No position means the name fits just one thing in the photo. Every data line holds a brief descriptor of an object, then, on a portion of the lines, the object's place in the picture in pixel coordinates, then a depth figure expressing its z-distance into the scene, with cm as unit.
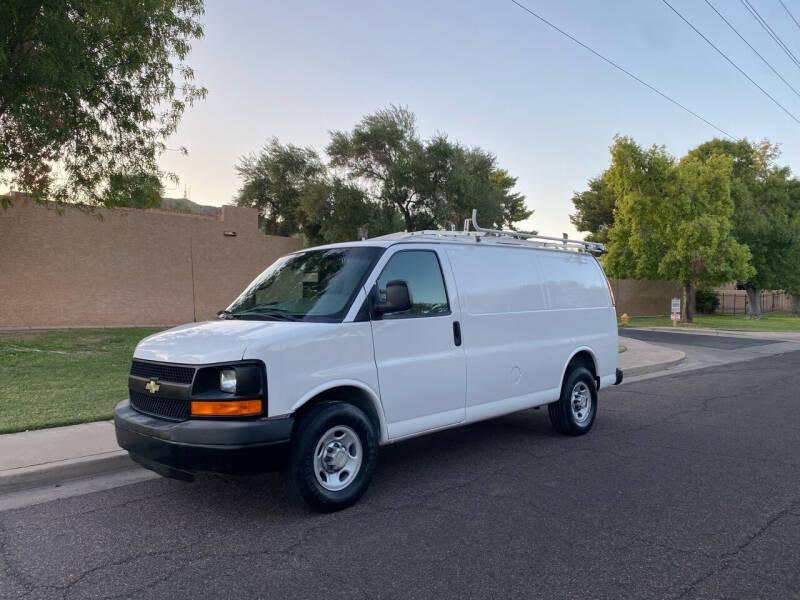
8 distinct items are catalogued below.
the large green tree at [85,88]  972
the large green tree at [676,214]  2820
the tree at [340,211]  2591
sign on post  2486
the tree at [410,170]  2647
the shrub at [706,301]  4141
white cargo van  405
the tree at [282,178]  2811
